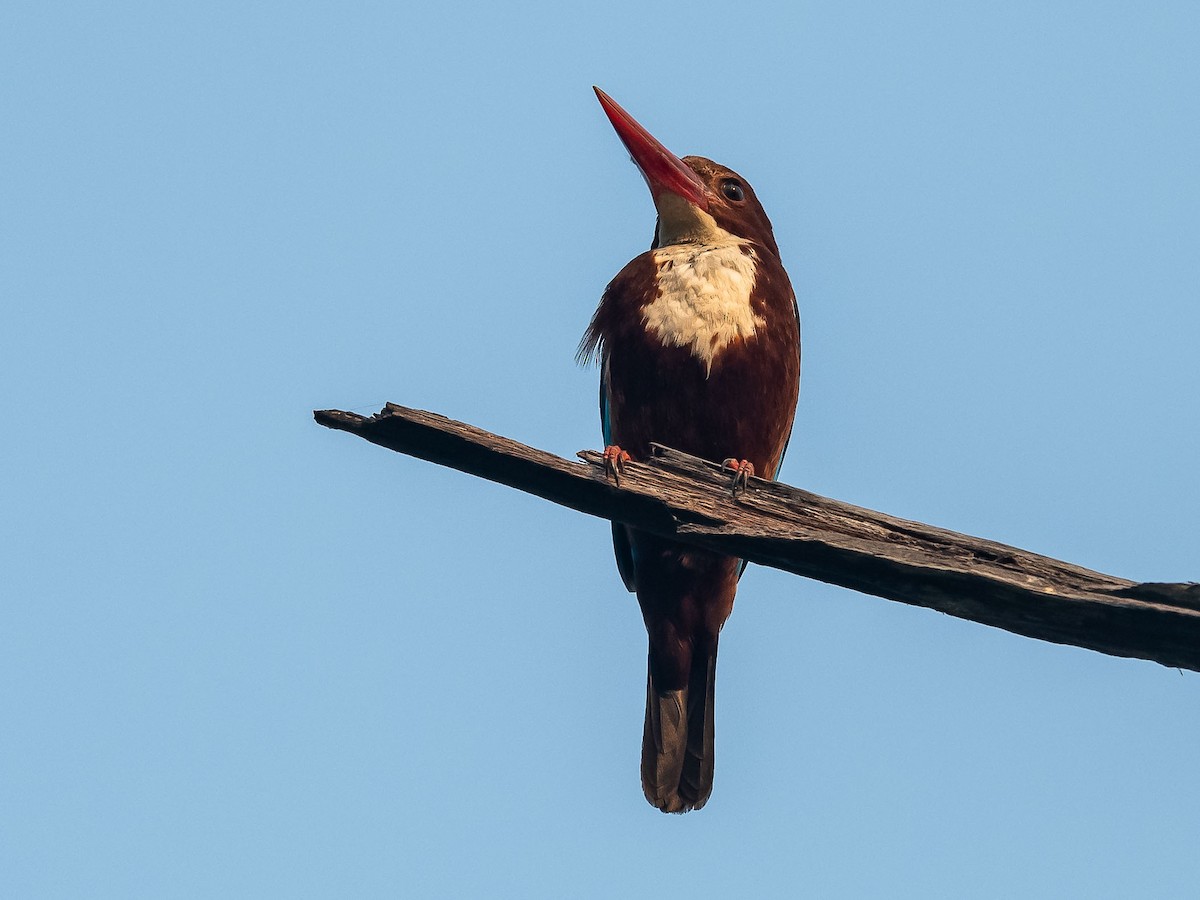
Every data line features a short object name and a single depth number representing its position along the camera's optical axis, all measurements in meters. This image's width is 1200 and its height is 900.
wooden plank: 7.61
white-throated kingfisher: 12.42
